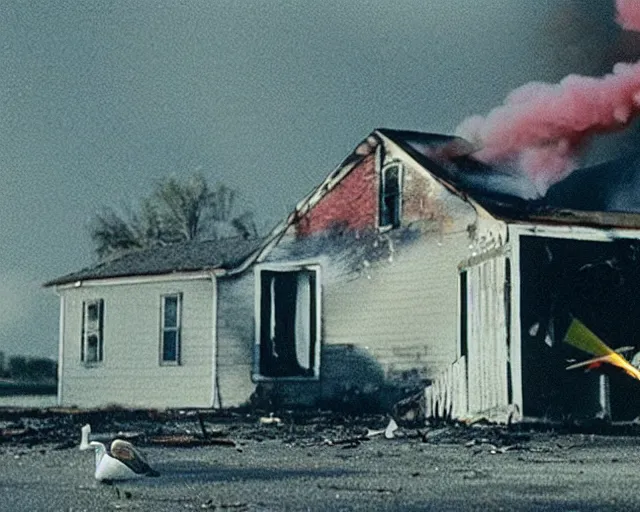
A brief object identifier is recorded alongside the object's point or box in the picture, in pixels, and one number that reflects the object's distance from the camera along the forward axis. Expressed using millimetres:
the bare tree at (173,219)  24578
